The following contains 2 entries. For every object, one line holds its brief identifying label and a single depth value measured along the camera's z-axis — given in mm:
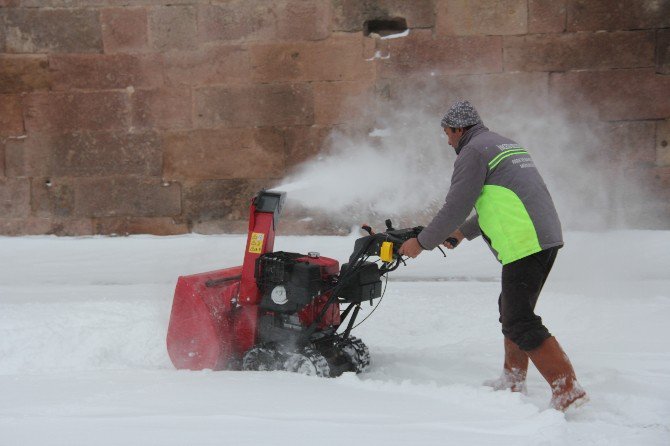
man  7117
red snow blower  7953
